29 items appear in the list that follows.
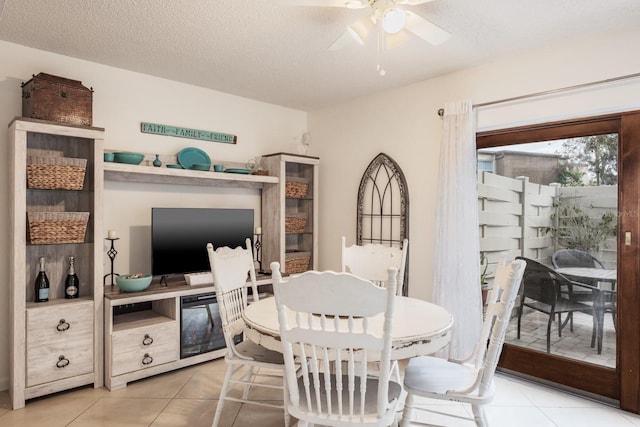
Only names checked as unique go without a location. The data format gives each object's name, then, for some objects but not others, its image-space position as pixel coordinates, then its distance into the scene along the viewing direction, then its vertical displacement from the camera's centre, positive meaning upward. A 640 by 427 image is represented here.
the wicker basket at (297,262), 4.42 -0.56
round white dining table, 1.79 -0.56
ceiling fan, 2.16 +1.03
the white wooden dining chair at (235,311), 2.38 -0.66
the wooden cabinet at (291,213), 4.30 -0.03
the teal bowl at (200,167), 3.75 +0.40
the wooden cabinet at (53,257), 2.76 -0.37
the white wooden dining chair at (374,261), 3.08 -0.38
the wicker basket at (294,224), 4.43 -0.15
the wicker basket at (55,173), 2.86 +0.26
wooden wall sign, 3.73 +0.75
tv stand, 3.03 -0.97
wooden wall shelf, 3.31 +0.30
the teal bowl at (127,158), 3.31 +0.42
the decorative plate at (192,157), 3.89 +0.51
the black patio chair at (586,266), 2.91 -0.42
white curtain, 3.38 -0.18
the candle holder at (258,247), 4.39 -0.40
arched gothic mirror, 4.00 +0.06
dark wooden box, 2.89 +0.79
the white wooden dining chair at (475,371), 1.86 -0.85
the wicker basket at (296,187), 4.43 +0.25
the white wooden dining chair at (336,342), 1.56 -0.53
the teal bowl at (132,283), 3.14 -0.57
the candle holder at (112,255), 3.34 -0.39
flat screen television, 3.51 -0.24
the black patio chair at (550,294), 3.10 -0.65
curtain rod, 2.72 +0.90
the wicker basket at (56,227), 2.85 -0.13
